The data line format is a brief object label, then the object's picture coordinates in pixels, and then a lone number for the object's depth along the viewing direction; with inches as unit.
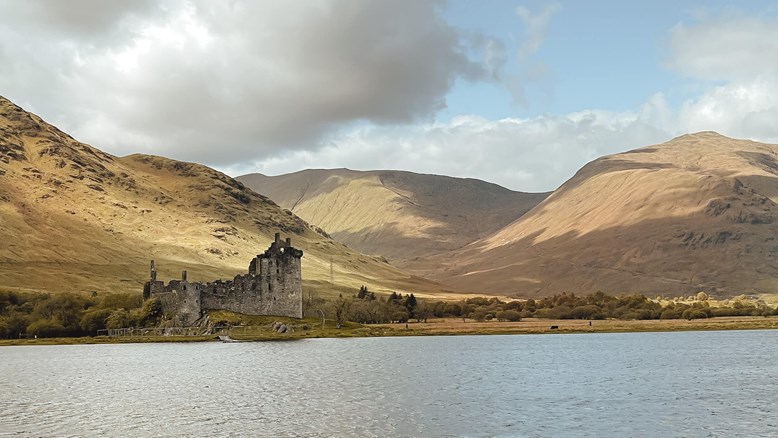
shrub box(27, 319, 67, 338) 6003.9
